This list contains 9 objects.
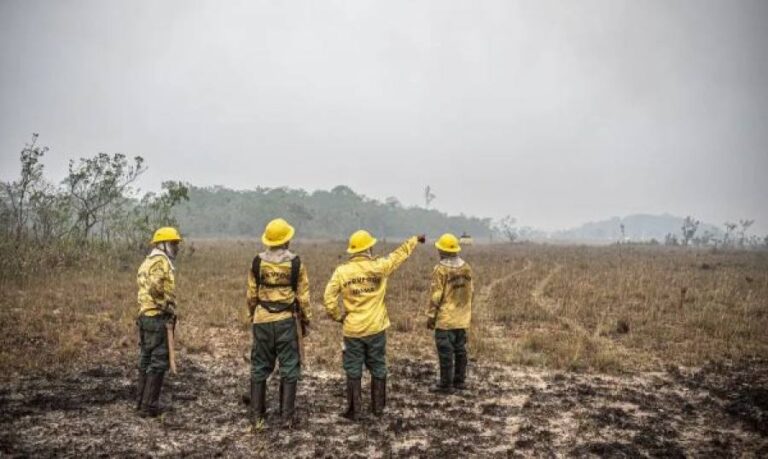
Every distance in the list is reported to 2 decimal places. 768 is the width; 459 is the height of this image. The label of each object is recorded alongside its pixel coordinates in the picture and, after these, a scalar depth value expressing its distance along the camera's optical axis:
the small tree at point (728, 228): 53.34
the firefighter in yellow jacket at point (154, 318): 5.69
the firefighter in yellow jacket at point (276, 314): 5.43
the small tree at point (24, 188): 17.05
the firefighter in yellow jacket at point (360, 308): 5.72
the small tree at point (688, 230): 55.74
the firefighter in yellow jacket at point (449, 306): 6.71
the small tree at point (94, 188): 19.70
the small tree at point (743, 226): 54.91
